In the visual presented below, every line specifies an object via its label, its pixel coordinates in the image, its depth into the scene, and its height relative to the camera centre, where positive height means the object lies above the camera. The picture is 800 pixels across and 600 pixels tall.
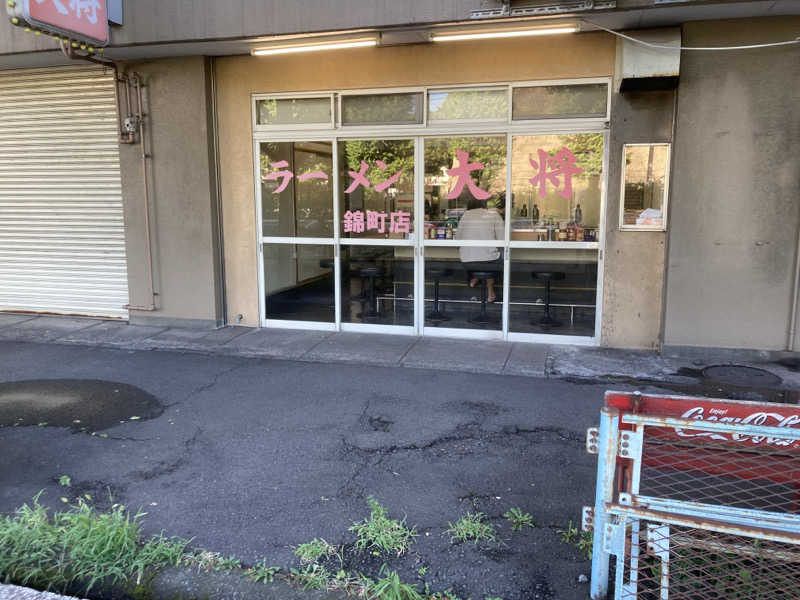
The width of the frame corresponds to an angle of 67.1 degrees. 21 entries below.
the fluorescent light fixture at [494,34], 6.16 +1.86
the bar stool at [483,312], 7.40 -1.23
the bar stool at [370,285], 7.73 -0.93
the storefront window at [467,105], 7.01 +1.25
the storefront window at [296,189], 7.70 +0.30
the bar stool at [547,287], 7.13 -0.88
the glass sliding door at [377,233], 7.50 -0.26
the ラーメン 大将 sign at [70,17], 5.61 +1.92
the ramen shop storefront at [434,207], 6.95 +0.07
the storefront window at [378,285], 7.66 -0.92
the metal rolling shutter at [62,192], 8.34 +0.29
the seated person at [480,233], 7.24 -0.24
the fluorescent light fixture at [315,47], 6.66 +1.86
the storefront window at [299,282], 7.89 -0.92
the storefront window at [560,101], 6.72 +1.25
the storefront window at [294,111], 7.59 +1.28
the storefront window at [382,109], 7.27 +1.25
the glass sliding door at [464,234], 7.18 -0.26
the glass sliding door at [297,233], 7.75 -0.27
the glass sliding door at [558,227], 6.90 -0.16
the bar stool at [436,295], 7.56 -1.03
